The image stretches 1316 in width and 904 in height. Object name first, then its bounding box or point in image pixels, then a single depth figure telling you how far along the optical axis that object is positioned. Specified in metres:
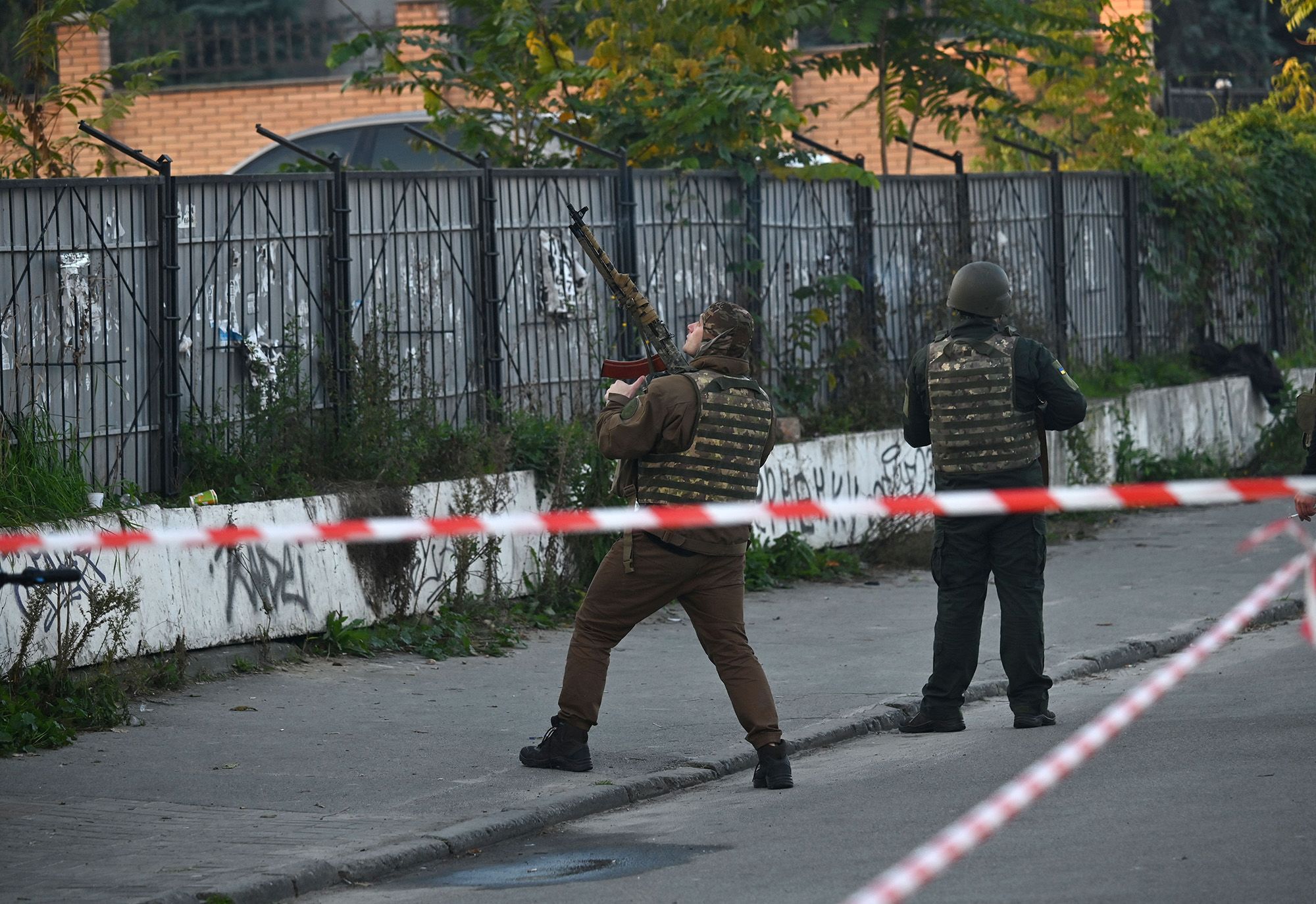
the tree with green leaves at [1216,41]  60.47
